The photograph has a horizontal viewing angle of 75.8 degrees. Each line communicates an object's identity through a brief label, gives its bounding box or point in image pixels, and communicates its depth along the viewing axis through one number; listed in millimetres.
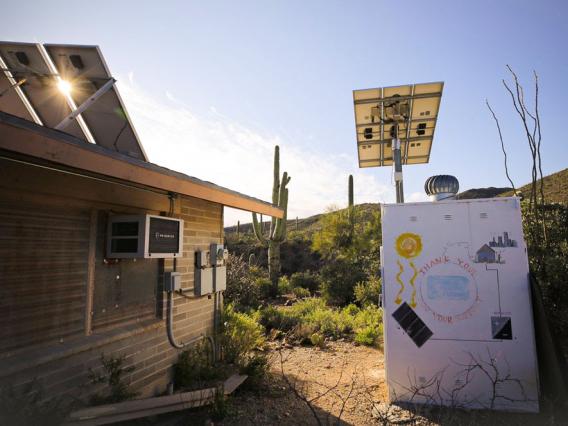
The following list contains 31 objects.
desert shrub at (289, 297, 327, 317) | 10747
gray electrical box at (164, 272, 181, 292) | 4820
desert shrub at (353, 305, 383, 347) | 7934
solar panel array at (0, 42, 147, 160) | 4723
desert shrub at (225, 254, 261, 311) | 11295
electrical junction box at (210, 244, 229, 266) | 5895
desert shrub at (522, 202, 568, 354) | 4473
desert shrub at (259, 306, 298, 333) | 9078
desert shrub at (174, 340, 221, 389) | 4938
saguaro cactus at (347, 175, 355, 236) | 17536
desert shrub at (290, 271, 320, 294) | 17120
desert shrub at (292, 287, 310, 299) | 15427
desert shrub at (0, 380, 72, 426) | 2518
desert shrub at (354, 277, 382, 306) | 11734
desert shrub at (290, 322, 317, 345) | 8148
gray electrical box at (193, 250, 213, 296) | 5488
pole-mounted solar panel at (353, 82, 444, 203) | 6777
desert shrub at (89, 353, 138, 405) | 3578
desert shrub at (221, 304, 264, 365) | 5807
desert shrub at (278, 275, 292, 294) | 15938
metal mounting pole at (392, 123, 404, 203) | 6504
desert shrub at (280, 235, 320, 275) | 24219
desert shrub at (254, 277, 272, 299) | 14953
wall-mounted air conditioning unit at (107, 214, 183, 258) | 3986
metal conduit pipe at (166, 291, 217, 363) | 4884
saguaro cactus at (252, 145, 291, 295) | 16047
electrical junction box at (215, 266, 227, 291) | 5941
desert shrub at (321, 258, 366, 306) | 13109
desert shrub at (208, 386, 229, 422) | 3893
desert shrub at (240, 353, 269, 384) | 5040
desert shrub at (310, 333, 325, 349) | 7871
